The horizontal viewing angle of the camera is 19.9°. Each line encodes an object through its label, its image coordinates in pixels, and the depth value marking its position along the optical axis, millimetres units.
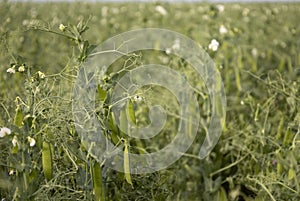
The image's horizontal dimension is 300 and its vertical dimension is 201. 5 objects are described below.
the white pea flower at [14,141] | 1374
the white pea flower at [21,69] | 1466
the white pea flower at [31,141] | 1382
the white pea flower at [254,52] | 3065
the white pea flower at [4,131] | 1371
